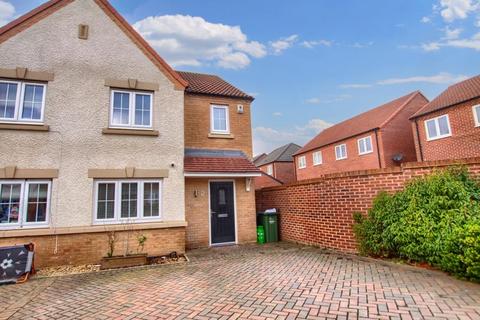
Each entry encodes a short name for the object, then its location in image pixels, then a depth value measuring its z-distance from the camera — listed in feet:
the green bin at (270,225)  35.06
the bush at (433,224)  15.80
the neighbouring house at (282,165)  121.90
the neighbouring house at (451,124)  55.93
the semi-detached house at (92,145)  24.07
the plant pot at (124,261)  23.32
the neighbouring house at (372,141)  75.72
